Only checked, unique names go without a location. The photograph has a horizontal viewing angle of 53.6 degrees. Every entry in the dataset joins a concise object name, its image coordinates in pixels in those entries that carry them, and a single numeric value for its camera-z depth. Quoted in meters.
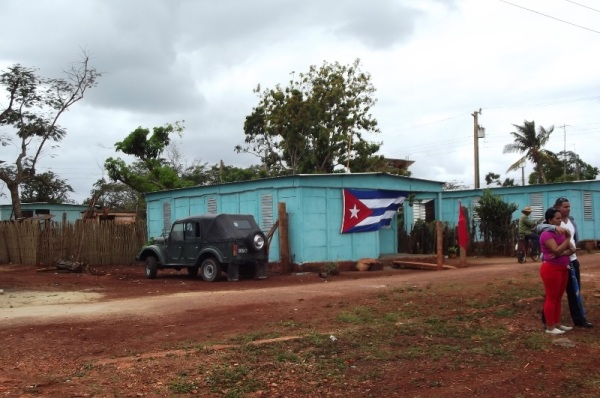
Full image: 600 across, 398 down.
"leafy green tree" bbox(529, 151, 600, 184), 43.44
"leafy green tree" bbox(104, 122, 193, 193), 28.67
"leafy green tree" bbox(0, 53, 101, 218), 26.61
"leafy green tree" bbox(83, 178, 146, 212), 40.75
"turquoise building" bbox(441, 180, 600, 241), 24.28
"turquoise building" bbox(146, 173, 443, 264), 17.38
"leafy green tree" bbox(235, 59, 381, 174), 32.38
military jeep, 14.84
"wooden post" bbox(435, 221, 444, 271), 17.31
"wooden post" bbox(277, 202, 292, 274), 17.11
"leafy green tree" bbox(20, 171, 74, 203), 43.05
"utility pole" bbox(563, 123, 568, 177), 46.69
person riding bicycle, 17.75
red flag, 17.80
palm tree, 37.91
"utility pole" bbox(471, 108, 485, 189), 35.00
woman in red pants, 7.17
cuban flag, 18.14
